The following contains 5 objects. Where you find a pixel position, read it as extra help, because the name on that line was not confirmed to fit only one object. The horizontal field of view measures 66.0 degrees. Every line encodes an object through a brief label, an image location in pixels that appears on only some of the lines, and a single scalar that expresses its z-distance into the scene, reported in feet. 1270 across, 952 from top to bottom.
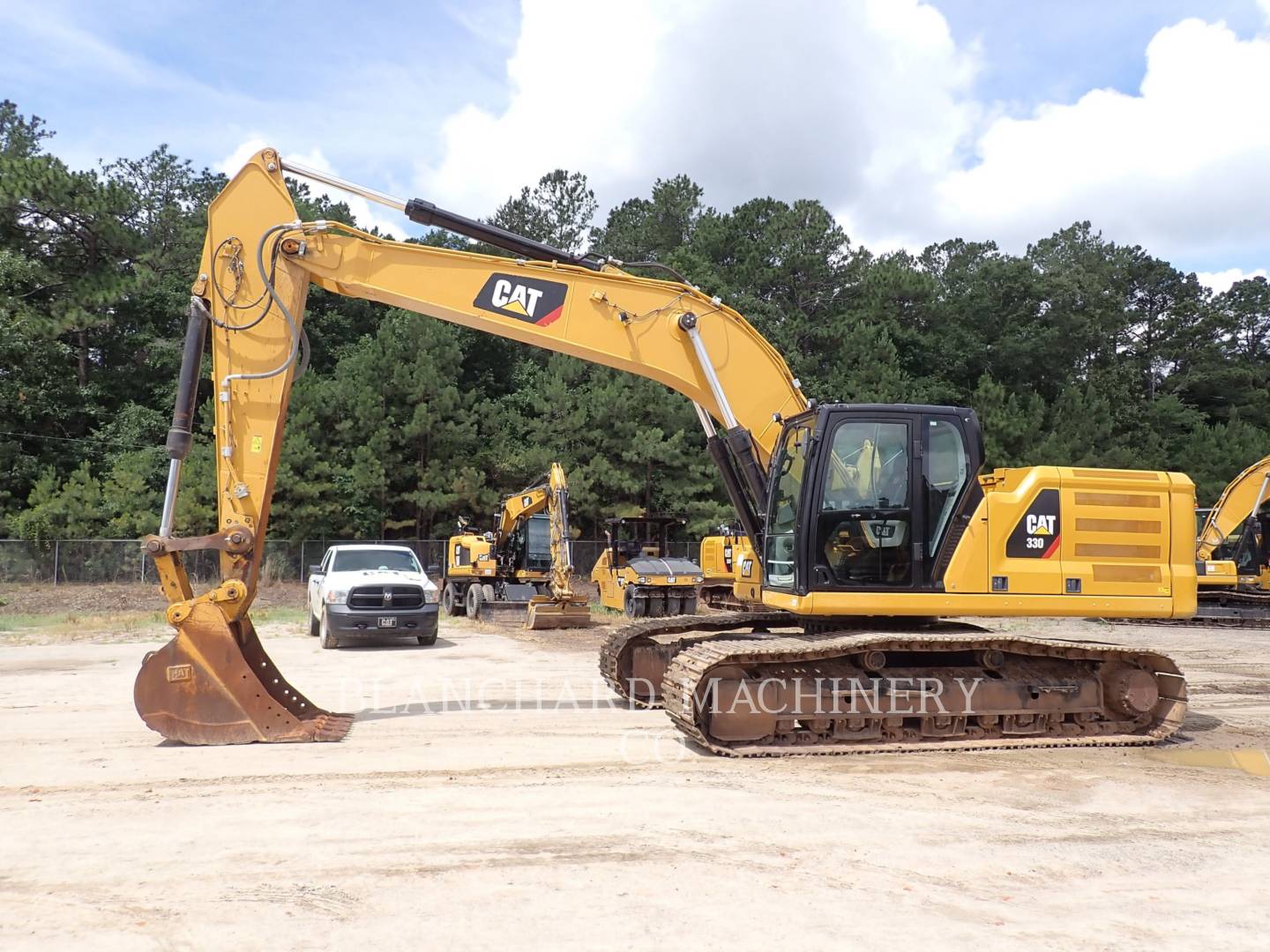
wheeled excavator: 66.95
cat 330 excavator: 25.85
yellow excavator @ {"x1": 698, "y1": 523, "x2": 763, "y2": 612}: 78.84
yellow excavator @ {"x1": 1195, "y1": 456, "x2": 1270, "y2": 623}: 77.87
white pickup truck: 49.83
